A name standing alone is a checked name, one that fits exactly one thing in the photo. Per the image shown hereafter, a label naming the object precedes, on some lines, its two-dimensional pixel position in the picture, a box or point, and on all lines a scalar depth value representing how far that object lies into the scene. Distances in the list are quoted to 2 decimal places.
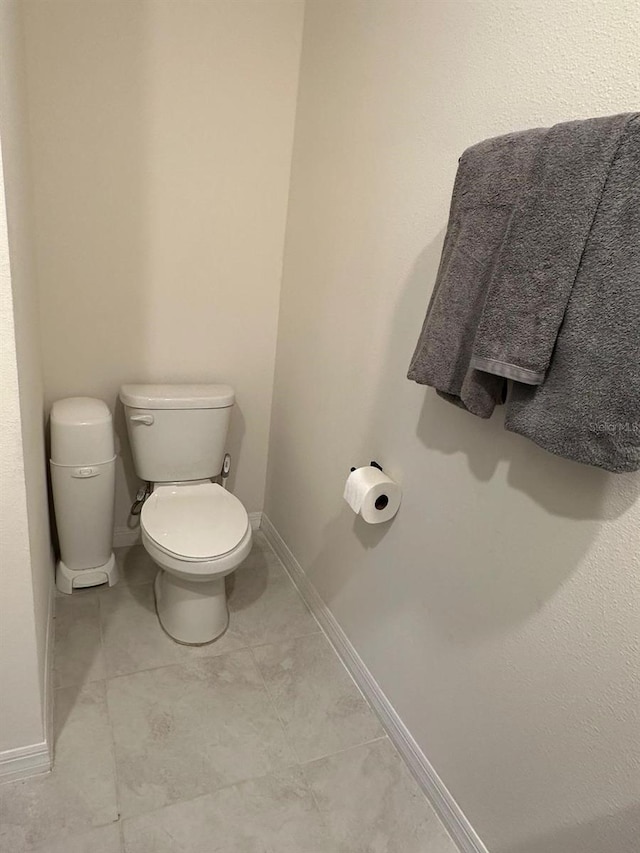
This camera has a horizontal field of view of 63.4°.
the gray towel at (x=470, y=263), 0.92
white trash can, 1.76
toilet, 1.65
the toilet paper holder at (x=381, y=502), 1.44
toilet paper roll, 1.41
